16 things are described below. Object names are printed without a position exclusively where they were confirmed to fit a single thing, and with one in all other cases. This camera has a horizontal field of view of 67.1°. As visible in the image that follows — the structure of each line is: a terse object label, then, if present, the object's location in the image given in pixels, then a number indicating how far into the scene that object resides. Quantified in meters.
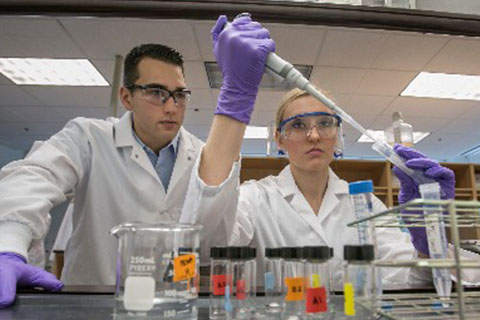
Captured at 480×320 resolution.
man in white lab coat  1.56
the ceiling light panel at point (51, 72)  4.10
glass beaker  0.57
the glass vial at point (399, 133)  1.50
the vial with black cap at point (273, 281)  0.71
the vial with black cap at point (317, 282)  0.58
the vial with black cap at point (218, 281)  0.67
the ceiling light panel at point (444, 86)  4.28
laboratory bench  0.67
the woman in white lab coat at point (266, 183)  1.01
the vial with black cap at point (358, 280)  0.54
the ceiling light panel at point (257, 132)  6.11
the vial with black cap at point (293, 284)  0.62
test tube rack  0.43
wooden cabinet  3.82
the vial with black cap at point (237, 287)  0.65
